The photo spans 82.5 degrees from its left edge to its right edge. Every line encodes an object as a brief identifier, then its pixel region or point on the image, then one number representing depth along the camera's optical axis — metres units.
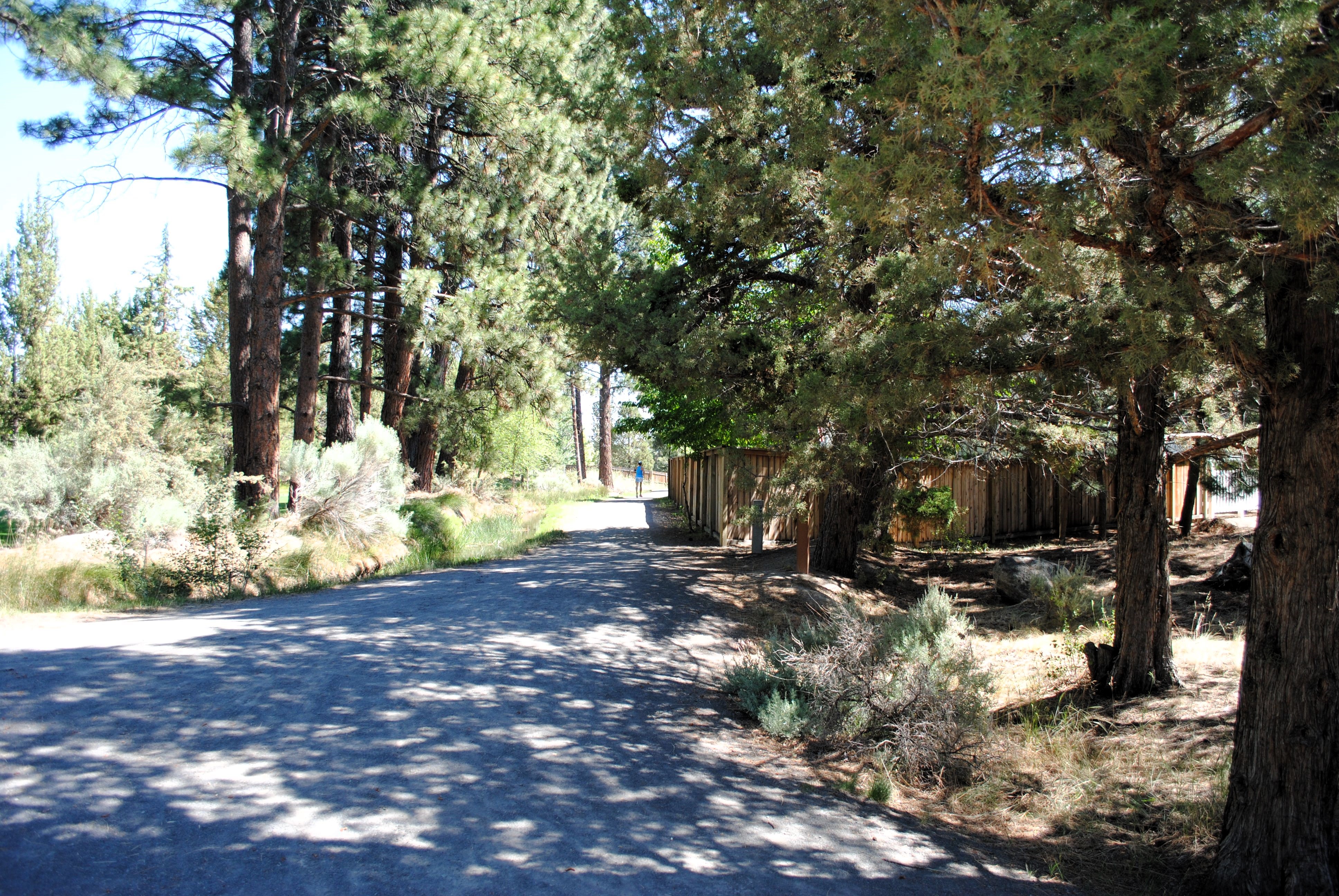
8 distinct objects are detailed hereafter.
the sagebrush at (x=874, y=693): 5.25
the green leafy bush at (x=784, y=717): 5.60
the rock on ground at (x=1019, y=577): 10.86
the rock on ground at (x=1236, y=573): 10.06
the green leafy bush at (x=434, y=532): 13.55
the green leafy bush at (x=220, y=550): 9.45
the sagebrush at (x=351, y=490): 12.17
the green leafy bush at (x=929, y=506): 14.28
